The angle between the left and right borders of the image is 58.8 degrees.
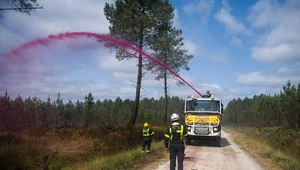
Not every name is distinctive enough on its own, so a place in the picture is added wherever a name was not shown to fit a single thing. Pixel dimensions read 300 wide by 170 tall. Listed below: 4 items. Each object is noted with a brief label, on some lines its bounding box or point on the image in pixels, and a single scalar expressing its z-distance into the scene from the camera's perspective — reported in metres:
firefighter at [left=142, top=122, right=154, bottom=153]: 14.74
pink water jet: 20.42
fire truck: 18.00
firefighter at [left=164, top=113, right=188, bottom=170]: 8.62
